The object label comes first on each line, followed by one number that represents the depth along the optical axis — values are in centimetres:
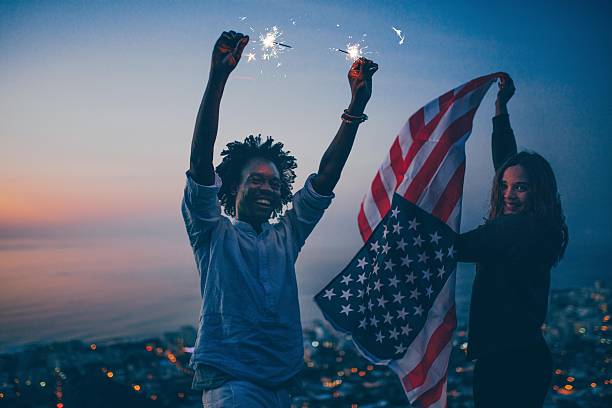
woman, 302
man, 272
